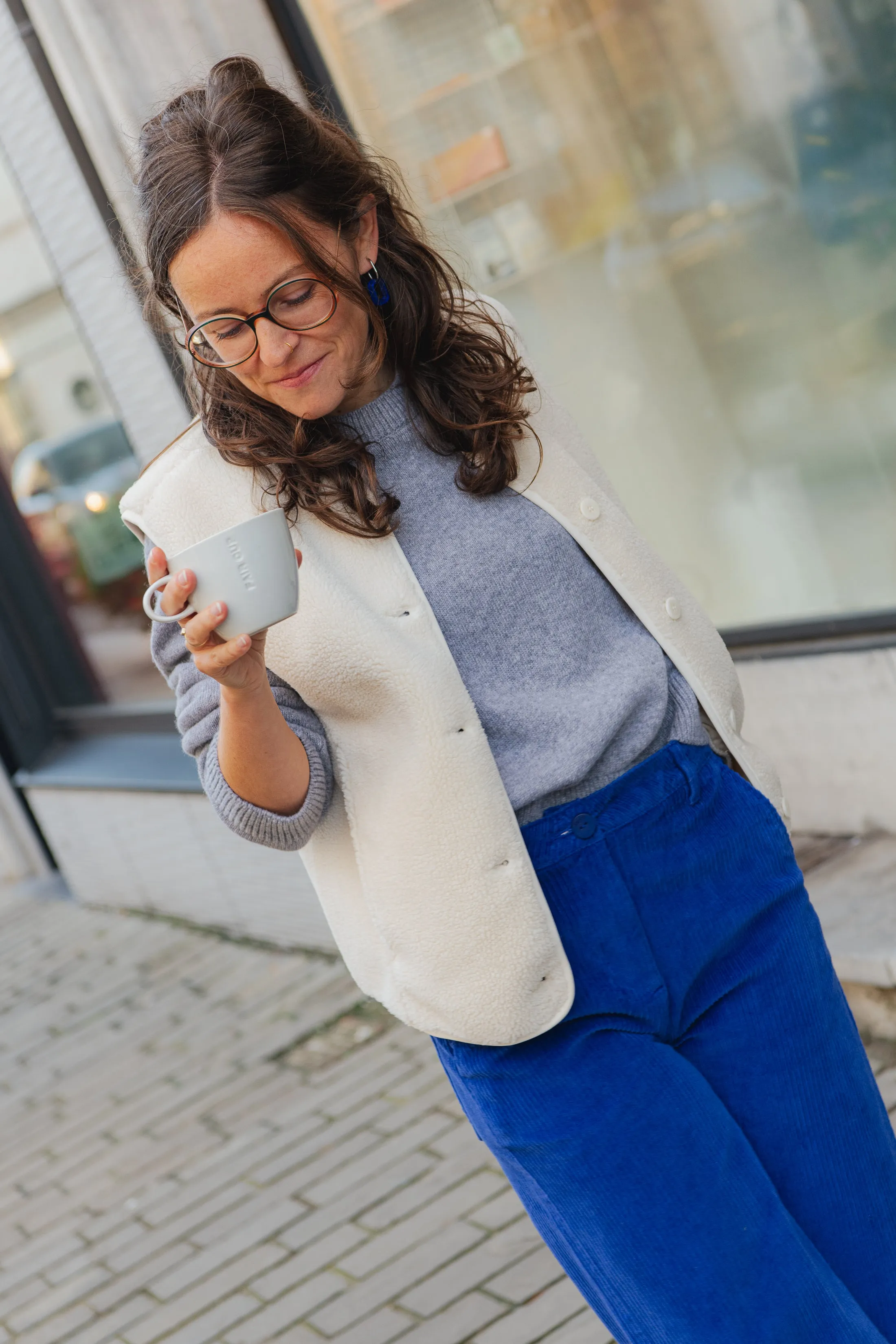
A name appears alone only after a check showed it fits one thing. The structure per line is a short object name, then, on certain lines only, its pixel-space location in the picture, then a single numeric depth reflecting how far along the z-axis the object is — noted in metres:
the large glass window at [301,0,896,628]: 3.70
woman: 2.21
